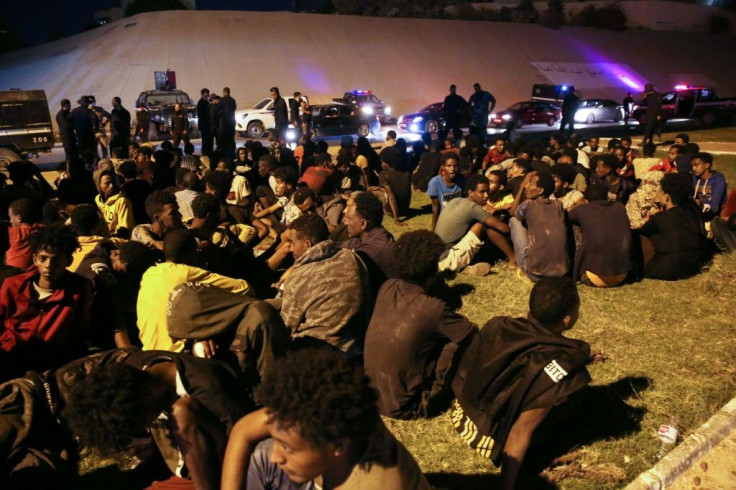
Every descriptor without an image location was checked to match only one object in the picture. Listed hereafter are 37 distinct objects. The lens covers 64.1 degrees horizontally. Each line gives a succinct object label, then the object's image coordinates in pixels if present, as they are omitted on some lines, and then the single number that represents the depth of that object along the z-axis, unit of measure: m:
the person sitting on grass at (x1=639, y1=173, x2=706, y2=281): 6.89
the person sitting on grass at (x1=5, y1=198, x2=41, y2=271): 5.42
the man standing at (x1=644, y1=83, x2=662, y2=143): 18.17
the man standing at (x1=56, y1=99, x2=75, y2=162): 13.86
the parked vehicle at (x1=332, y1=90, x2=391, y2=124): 25.36
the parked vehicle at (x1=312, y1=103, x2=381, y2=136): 23.05
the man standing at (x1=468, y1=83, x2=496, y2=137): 17.09
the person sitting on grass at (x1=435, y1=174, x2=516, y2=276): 7.06
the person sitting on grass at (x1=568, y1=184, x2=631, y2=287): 6.61
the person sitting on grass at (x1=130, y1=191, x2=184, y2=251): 5.71
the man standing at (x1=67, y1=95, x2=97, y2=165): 13.67
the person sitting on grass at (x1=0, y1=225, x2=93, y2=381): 4.23
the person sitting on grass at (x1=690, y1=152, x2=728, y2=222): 8.62
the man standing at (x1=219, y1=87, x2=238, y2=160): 14.62
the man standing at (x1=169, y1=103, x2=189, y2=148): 16.59
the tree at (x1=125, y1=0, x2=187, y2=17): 52.16
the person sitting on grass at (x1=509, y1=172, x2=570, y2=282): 6.63
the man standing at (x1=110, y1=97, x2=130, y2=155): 14.57
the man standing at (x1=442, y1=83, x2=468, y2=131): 16.92
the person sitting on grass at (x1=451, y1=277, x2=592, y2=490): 3.46
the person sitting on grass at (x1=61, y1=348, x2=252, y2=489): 2.59
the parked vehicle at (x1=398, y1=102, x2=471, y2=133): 24.80
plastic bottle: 4.06
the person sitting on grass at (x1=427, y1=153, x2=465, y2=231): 8.47
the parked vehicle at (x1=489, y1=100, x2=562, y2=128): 26.92
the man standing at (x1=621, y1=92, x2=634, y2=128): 26.20
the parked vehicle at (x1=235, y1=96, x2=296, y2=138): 23.31
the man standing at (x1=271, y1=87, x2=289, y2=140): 16.36
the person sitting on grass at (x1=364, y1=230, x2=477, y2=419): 4.06
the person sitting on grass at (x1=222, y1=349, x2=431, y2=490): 2.10
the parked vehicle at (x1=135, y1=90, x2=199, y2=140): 22.08
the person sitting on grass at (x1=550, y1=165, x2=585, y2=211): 7.50
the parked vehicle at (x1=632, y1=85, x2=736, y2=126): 27.23
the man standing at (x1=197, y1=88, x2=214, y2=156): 14.80
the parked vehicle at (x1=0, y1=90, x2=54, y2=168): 15.69
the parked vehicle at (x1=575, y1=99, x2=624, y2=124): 28.30
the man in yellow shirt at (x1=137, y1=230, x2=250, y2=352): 4.09
